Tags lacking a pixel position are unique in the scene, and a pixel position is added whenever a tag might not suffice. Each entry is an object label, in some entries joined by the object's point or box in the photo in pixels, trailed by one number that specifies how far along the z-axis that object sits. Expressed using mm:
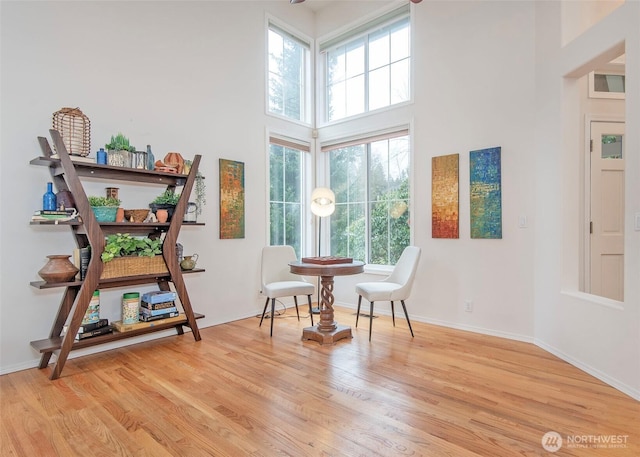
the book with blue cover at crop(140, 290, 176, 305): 3207
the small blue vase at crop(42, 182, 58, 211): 2711
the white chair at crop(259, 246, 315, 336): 3654
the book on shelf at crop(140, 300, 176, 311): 3191
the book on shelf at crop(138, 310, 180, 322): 3160
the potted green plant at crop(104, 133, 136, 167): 2918
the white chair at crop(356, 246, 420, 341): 3486
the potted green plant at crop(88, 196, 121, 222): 2830
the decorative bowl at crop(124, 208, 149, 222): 3074
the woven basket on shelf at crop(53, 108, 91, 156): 2697
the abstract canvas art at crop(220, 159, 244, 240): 4016
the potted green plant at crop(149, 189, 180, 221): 3262
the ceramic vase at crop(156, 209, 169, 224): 3215
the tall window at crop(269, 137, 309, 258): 4703
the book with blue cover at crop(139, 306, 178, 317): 3176
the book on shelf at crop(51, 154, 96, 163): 2700
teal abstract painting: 3539
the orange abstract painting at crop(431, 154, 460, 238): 3814
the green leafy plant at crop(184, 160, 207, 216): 3714
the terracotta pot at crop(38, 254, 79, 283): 2605
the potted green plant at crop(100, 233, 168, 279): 2850
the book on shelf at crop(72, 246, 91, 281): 2791
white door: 3252
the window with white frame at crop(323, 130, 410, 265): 4410
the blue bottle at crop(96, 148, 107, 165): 2879
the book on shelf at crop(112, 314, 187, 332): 3002
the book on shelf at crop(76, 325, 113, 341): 2795
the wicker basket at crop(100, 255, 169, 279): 2874
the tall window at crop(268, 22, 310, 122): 4699
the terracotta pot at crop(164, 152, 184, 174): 3309
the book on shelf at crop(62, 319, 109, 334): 2825
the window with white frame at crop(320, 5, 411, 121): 4402
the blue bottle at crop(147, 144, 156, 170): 3158
